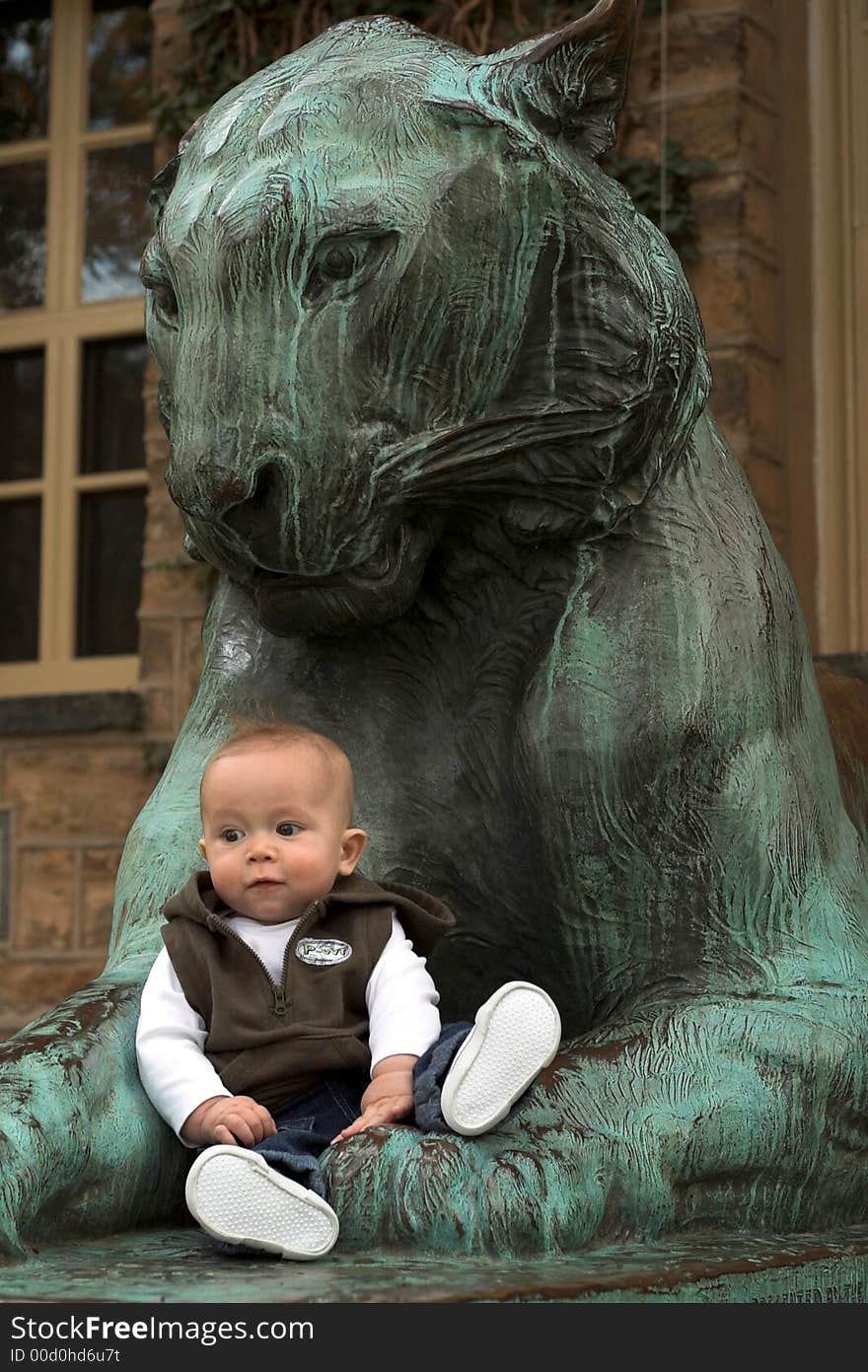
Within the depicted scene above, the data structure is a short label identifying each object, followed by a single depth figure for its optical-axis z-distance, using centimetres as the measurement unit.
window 738
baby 166
